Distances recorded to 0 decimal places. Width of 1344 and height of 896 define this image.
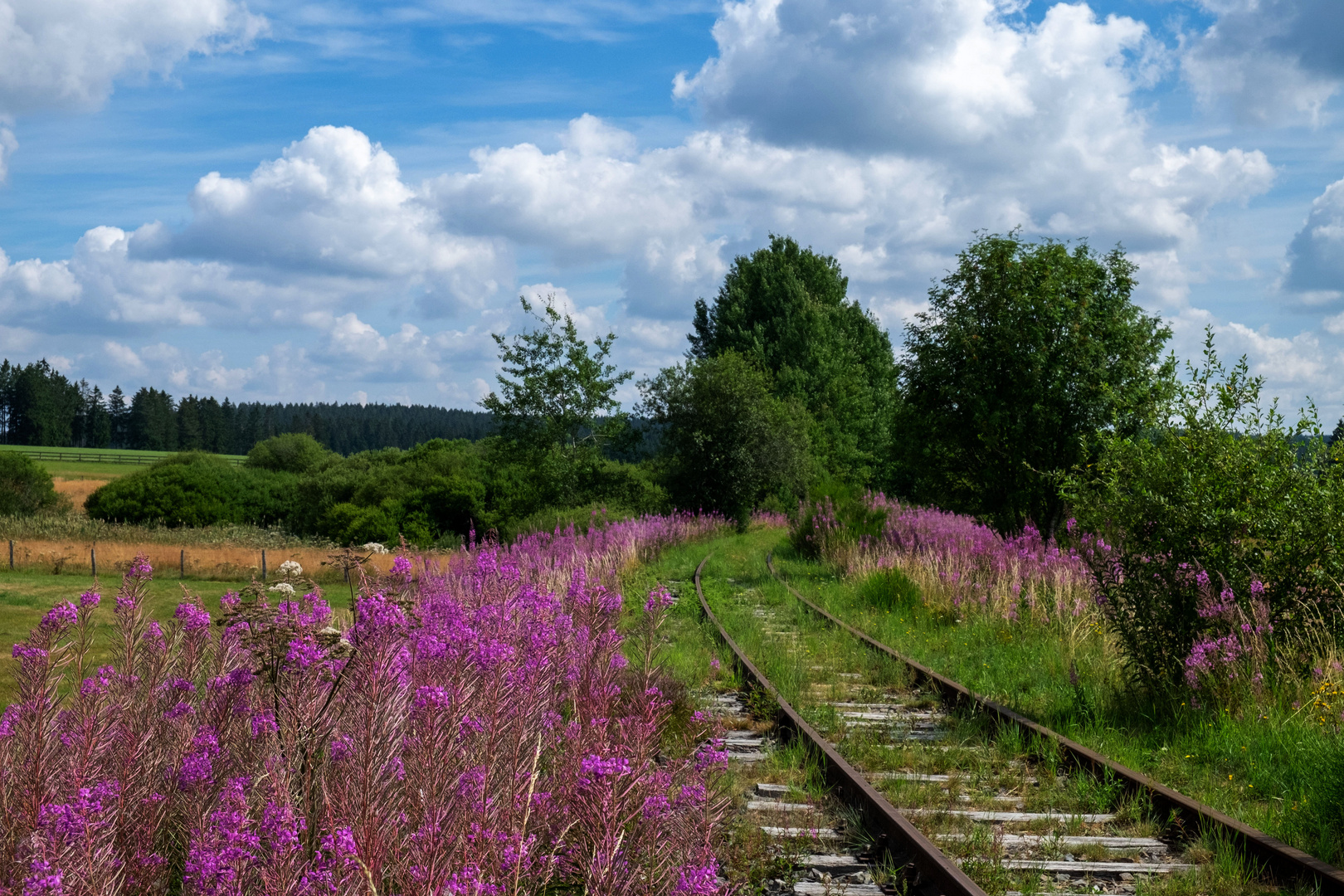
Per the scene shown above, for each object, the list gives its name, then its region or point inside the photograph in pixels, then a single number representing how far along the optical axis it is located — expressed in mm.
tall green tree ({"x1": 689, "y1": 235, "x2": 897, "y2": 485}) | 49438
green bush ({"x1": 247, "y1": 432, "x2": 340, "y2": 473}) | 77688
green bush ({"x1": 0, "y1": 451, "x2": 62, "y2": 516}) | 50688
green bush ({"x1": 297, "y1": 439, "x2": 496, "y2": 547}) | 47281
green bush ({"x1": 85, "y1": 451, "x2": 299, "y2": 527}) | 54688
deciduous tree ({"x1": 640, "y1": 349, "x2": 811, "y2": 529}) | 37375
